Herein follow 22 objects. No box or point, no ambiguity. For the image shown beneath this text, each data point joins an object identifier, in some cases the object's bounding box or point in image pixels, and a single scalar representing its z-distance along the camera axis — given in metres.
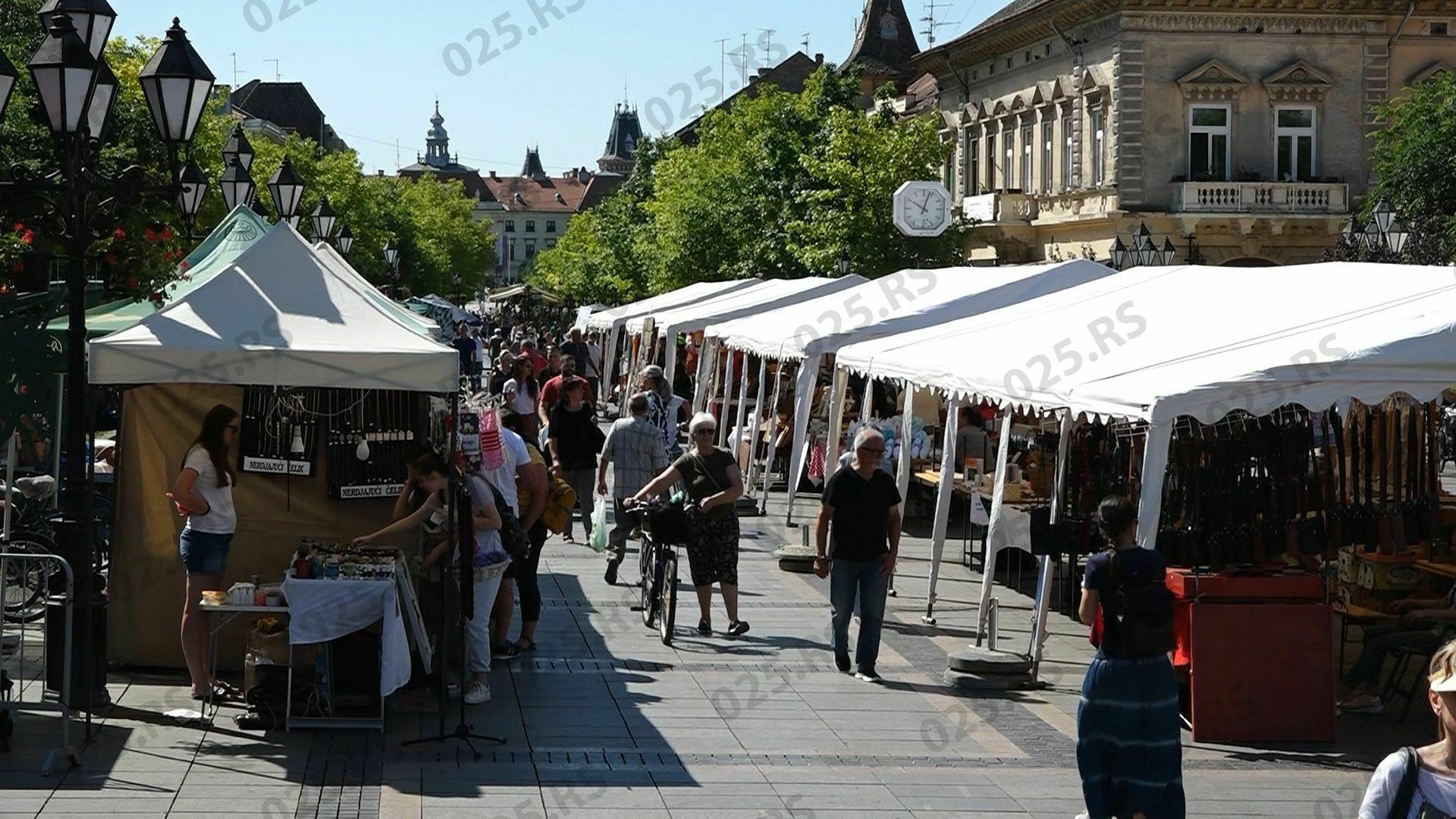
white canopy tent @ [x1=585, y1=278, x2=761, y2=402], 36.06
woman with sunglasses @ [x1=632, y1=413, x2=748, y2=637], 12.97
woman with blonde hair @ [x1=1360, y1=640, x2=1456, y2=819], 4.57
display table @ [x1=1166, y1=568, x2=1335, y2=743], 10.01
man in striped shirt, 15.35
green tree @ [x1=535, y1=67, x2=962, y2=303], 45.34
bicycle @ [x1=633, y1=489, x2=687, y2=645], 12.84
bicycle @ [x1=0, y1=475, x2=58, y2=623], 12.82
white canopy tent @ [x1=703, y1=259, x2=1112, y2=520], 18.12
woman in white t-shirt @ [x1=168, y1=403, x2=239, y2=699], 10.14
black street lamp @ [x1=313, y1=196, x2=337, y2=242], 24.09
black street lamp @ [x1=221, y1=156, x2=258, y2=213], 17.72
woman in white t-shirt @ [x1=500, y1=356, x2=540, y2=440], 20.14
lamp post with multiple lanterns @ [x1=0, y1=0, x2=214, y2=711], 9.72
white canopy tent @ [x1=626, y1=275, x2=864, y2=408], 25.41
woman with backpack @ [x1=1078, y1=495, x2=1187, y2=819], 7.57
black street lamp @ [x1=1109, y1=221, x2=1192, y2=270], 35.50
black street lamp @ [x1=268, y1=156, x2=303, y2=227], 18.86
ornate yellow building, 44.69
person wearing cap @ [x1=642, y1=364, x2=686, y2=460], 19.16
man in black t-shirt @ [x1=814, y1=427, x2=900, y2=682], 11.69
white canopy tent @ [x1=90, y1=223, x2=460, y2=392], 9.87
